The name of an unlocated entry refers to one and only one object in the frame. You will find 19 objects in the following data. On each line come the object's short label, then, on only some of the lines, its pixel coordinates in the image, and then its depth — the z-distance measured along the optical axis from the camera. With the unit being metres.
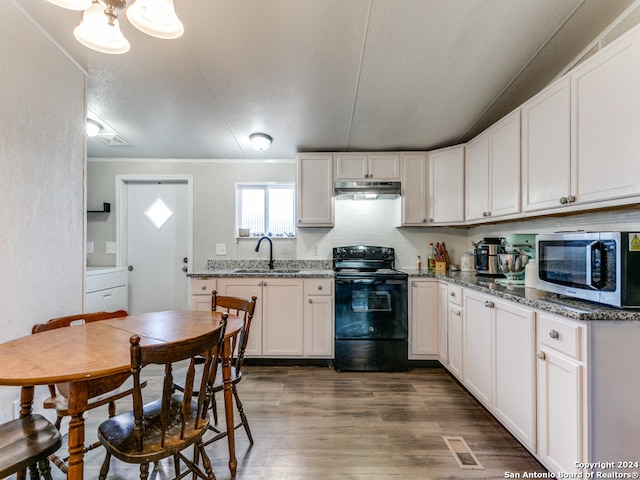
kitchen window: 3.65
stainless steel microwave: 1.26
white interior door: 3.66
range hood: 3.21
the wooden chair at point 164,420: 1.04
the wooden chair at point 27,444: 0.99
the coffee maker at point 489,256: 2.64
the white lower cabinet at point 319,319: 2.93
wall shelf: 3.57
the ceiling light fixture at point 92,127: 2.62
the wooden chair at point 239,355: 1.63
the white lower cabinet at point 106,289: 3.02
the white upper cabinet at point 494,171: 2.16
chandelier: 1.09
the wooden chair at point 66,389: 1.38
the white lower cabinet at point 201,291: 2.93
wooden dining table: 1.02
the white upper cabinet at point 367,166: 3.23
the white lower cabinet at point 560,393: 1.29
